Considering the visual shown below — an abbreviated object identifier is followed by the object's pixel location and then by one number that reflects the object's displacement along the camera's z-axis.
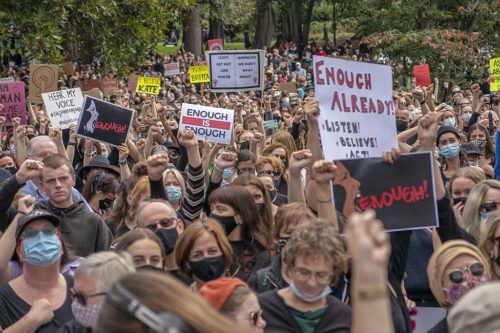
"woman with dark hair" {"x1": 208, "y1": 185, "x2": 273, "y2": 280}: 6.83
